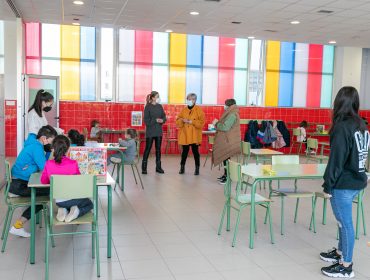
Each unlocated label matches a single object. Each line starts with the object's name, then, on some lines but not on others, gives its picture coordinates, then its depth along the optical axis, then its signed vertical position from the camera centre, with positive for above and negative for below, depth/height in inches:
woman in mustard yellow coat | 331.6 -15.9
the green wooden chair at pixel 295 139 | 465.0 -37.8
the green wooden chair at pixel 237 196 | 171.5 -38.6
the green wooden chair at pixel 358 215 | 184.9 -49.7
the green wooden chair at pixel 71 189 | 135.8 -28.7
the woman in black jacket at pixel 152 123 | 334.0 -16.4
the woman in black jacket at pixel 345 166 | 137.5 -18.8
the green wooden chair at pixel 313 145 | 315.9 -29.6
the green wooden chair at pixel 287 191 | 187.9 -38.3
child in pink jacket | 143.3 -25.5
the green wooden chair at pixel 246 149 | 291.1 -30.3
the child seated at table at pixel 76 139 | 220.5 -20.1
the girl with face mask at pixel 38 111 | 211.6 -6.1
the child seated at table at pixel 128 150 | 269.0 -30.8
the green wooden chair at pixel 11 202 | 159.3 -39.0
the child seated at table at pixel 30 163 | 167.0 -25.5
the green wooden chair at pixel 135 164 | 275.0 -42.3
